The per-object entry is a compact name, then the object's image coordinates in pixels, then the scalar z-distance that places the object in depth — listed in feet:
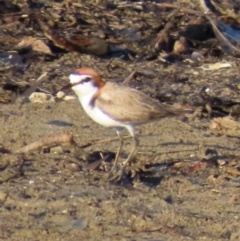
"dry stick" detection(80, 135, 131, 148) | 50.43
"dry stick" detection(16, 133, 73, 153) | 48.62
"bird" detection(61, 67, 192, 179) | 49.16
